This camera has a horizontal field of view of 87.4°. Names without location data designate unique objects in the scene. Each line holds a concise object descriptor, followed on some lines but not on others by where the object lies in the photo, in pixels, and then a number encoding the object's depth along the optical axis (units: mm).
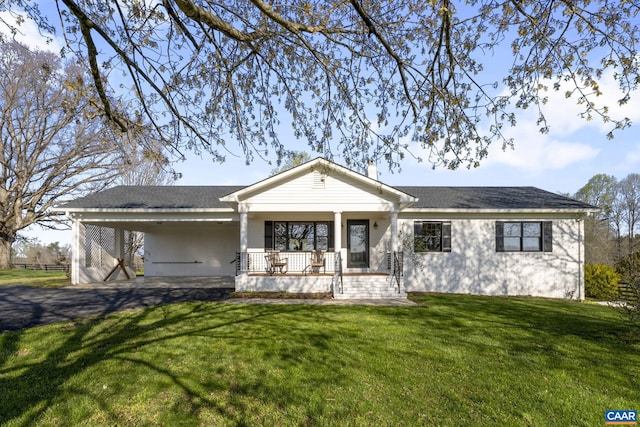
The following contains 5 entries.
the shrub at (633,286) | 6094
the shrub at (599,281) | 13344
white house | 12188
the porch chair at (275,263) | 12677
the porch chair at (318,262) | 12834
